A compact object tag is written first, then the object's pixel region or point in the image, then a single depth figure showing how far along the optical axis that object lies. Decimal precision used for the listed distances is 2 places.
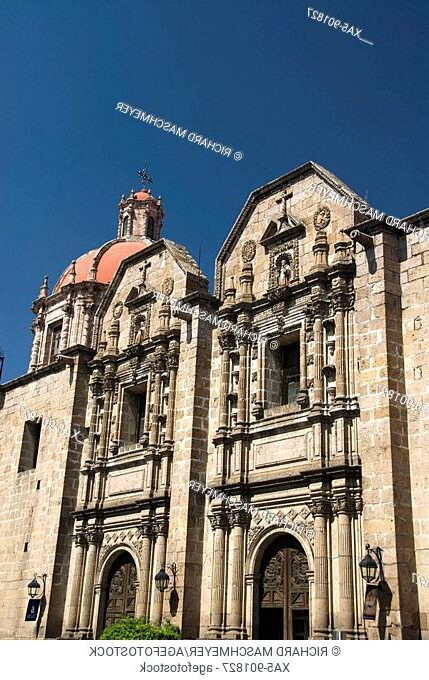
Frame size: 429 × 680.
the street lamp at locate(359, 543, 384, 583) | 13.21
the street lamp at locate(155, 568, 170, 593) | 17.58
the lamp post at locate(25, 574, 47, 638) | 21.60
